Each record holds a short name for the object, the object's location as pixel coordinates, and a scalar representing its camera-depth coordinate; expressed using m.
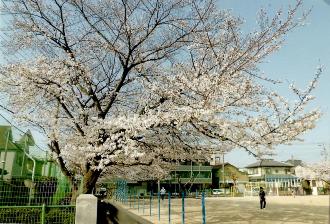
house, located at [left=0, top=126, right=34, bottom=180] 15.15
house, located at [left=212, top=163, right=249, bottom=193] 77.06
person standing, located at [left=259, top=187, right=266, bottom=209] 24.65
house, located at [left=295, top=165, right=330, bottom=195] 64.81
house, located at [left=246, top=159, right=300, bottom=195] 79.01
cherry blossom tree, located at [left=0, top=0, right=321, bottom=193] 10.04
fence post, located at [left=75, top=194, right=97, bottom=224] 10.27
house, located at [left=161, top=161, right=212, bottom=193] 69.16
